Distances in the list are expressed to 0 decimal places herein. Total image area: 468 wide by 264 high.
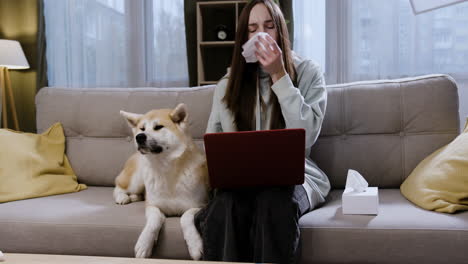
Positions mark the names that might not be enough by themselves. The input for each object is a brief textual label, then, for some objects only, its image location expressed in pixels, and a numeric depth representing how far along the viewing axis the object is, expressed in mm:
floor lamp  2986
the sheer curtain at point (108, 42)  3404
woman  1294
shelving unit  3278
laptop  1201
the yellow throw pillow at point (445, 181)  1424
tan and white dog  1535
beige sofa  1335
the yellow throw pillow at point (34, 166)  1818
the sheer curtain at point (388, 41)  2861
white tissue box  1427
